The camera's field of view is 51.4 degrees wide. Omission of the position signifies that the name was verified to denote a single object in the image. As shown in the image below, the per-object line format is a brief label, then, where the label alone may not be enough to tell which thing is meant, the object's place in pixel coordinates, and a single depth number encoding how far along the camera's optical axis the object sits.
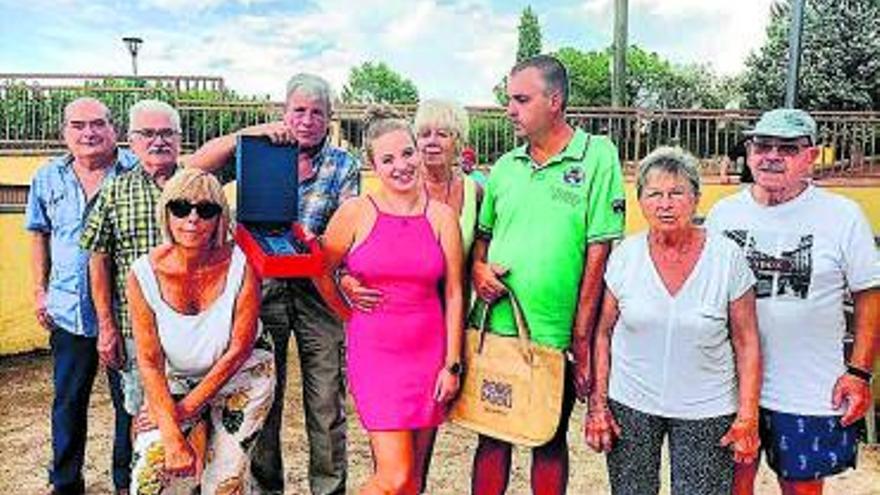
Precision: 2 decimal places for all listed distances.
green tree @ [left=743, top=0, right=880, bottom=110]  21.66
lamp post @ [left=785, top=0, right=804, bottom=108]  8.95
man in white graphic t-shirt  2.72
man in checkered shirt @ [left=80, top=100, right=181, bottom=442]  3.38
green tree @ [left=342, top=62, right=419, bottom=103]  51.75
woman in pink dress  2.88
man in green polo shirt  2.89
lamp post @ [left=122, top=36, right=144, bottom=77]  17.75
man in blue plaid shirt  3.42
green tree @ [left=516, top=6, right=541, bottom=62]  46.33
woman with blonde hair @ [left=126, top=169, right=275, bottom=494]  2.83
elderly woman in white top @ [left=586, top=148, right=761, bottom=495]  2.60
